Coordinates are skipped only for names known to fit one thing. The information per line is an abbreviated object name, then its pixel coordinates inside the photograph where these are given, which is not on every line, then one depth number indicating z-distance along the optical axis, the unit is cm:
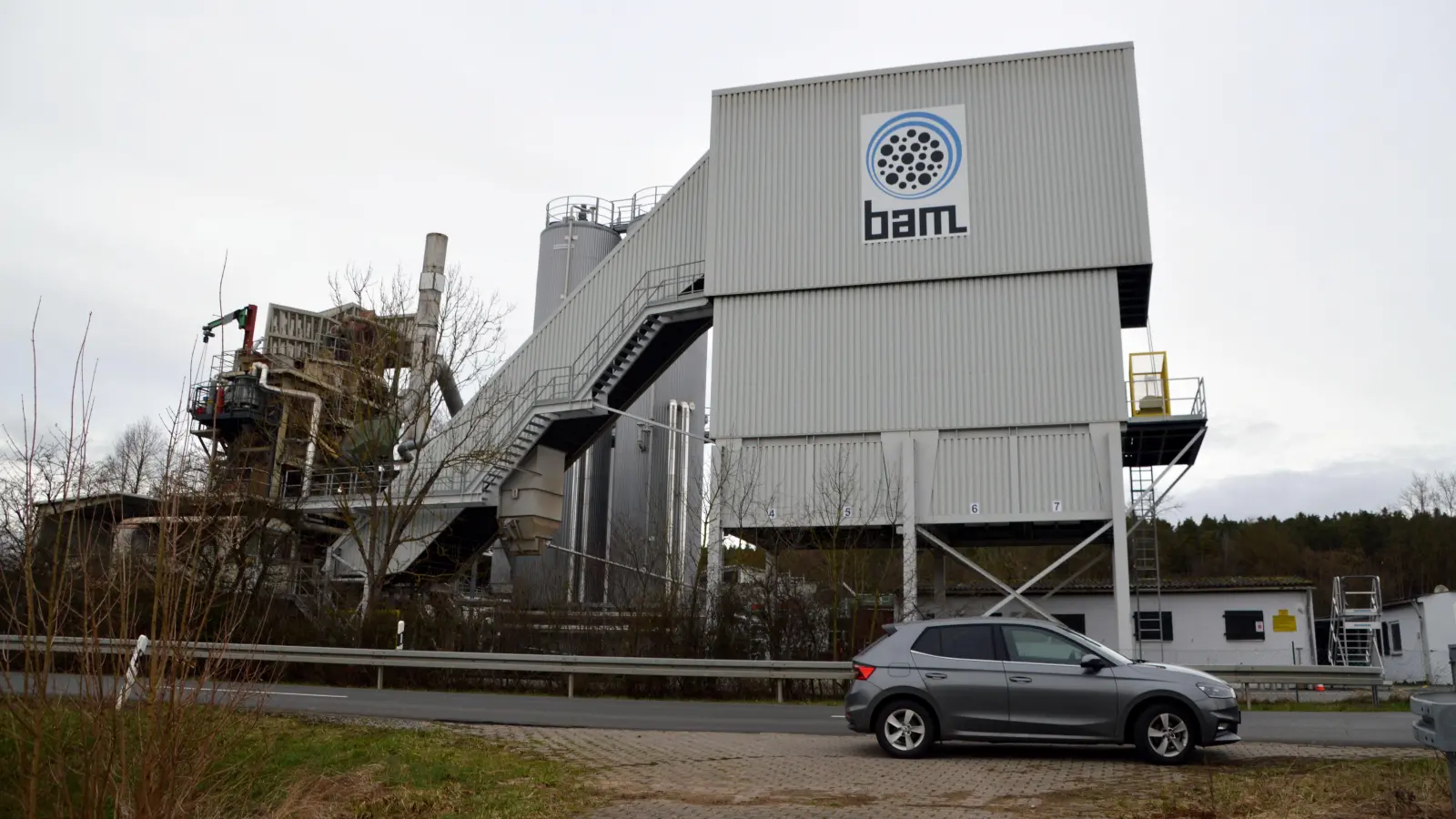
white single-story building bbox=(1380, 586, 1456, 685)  3098
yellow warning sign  3116
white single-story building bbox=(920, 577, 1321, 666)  3119
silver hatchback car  1092
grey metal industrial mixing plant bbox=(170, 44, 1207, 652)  2678
